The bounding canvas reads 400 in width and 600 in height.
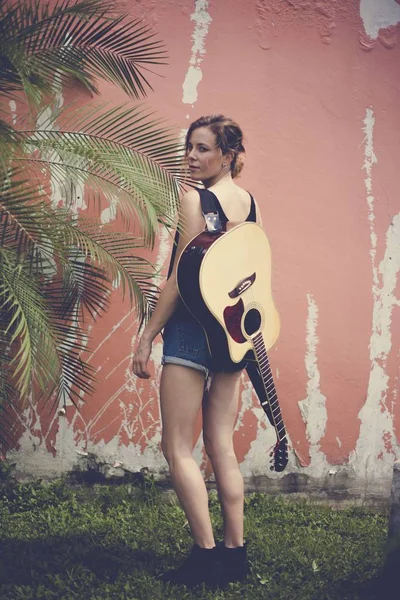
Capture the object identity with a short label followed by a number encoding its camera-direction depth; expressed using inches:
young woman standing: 130.1
